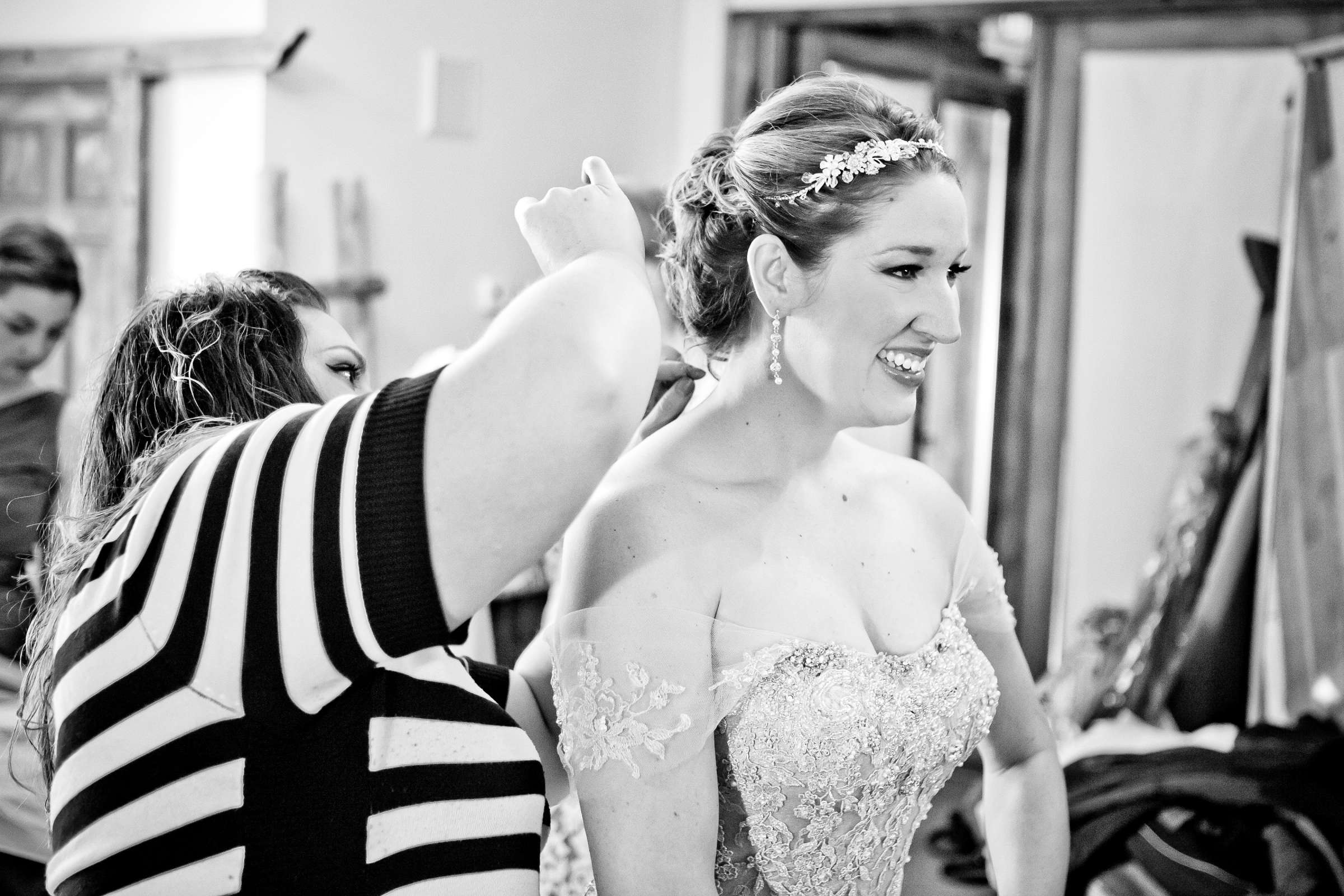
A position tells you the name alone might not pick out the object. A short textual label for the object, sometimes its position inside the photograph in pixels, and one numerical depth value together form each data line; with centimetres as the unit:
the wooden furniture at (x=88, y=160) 304
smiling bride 129
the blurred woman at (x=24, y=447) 205
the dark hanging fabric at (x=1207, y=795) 267
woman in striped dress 71
